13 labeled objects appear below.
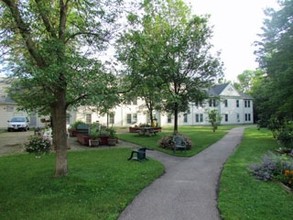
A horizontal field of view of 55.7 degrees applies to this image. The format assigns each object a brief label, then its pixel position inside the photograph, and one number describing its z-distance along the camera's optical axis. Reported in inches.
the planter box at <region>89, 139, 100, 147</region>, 690.2
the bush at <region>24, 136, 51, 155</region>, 560.1
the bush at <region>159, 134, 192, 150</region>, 637.3
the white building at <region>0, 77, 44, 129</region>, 1318.9
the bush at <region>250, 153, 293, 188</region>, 312.7
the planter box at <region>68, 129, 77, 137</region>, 961.2
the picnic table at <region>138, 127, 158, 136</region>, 967.6
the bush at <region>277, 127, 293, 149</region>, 599.7
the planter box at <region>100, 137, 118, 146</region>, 714.2
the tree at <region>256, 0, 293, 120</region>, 617.3
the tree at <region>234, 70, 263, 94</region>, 3320.6
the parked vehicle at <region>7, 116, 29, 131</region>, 1159.0
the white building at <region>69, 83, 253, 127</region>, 1535.7
